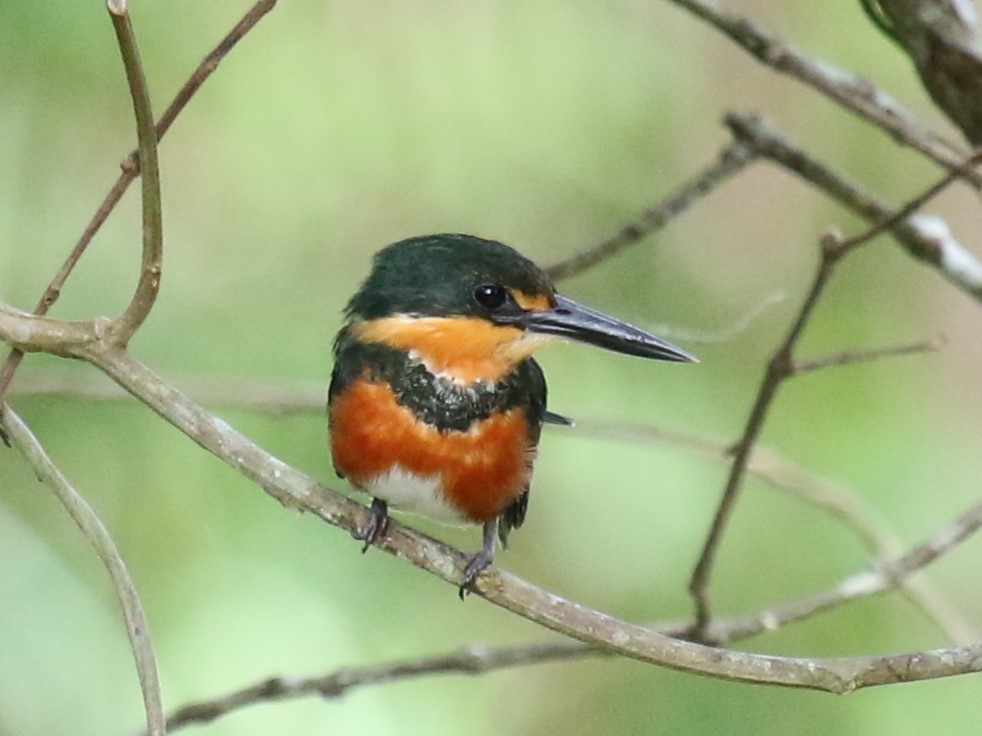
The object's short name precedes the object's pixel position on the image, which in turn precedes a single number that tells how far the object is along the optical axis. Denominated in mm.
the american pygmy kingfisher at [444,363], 2538
